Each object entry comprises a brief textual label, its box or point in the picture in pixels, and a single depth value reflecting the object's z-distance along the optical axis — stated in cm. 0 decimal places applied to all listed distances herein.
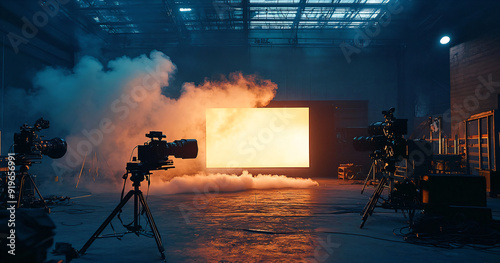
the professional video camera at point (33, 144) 531
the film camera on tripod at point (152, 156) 331
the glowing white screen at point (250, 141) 1272
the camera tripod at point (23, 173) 520
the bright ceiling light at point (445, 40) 1137
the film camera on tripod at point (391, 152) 427
